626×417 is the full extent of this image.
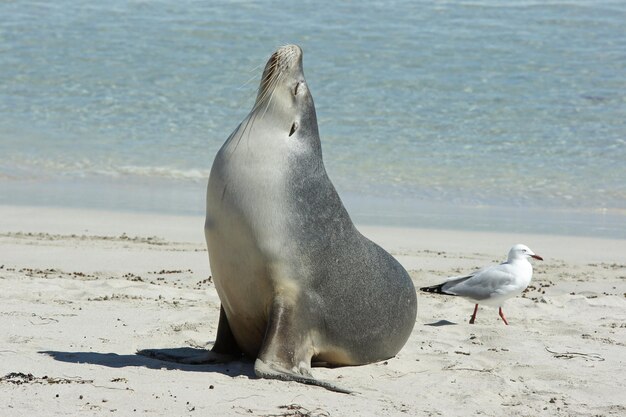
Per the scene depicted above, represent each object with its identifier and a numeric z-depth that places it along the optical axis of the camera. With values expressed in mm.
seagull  13781
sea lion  9844
